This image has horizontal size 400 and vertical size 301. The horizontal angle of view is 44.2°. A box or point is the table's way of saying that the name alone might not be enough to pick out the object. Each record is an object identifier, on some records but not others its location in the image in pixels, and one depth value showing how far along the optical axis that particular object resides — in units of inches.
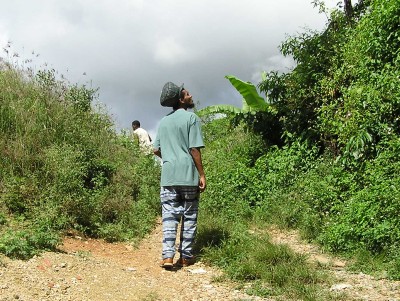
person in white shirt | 408.5
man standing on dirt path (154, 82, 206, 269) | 206.8
